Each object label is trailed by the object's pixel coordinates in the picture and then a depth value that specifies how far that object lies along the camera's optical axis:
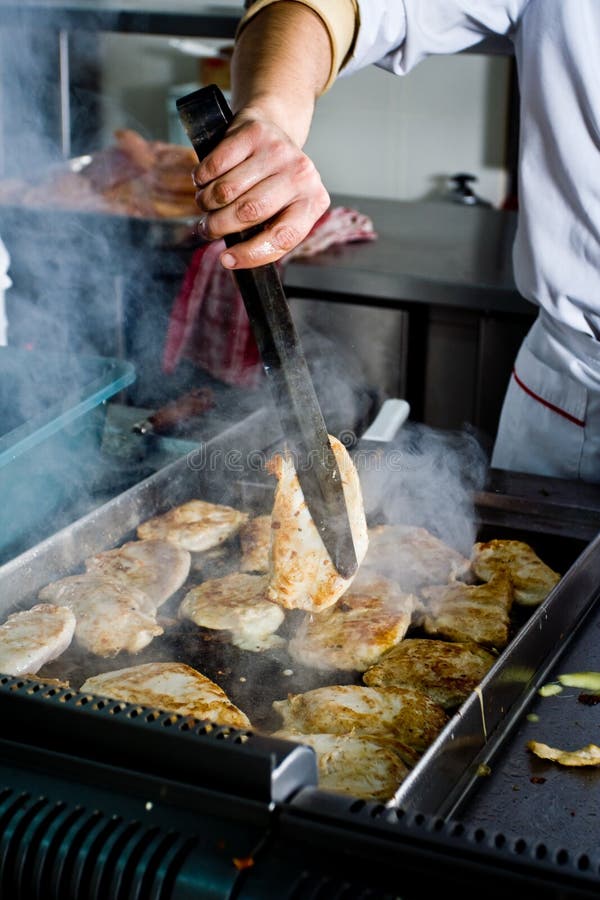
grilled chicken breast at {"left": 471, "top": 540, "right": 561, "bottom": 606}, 2.21
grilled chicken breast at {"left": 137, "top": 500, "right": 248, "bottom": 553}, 2.36
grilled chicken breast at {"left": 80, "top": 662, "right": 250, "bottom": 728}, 1.72
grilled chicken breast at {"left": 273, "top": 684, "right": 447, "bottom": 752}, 1.73
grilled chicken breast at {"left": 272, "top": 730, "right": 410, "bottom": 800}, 1.54
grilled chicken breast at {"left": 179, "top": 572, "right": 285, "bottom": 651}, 2.08
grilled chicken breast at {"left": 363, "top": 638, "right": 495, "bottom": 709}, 1.87
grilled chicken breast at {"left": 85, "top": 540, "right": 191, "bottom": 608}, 2.18
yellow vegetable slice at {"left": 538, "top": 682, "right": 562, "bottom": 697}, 1.79
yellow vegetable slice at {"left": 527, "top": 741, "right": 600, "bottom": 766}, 1.59
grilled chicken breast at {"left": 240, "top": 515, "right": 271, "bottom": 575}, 2.33
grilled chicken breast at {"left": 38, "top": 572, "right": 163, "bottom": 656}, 2.01
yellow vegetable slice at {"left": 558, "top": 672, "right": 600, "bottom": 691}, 1.80
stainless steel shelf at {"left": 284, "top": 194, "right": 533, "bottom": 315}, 4.18
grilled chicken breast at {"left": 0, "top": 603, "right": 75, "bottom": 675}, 1.85
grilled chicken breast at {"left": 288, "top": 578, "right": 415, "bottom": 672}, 1.99
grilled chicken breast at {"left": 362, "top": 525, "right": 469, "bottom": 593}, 2.27
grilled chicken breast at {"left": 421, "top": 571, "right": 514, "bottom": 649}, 2.06
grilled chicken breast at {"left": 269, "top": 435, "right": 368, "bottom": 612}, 1.98
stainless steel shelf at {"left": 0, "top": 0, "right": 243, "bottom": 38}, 4.46
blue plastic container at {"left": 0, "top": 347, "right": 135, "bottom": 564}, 2.27
